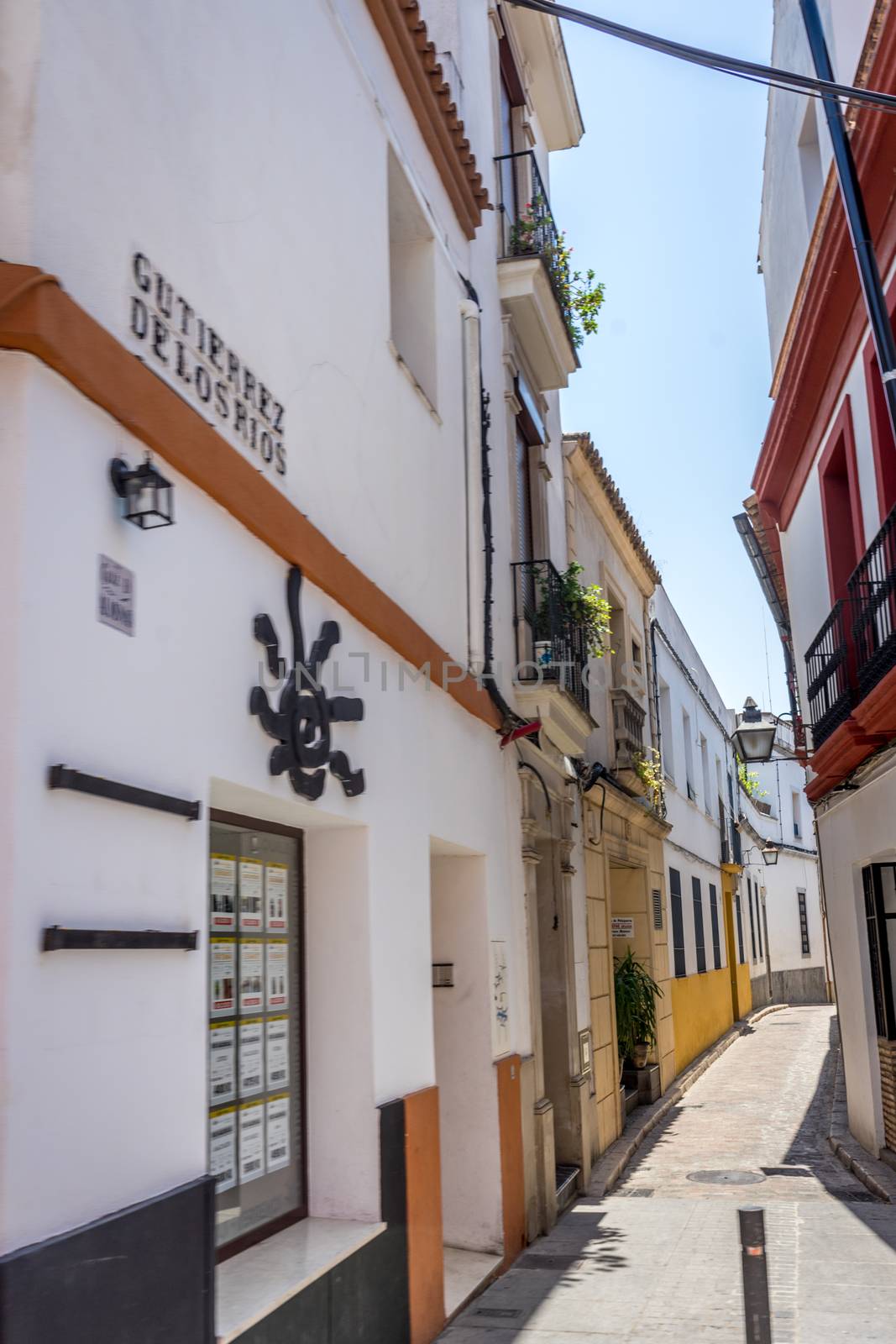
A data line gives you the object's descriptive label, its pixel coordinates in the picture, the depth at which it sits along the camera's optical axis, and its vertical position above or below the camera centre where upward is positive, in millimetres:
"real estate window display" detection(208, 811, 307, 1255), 4504 -328
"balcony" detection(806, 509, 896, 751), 8250 +2030
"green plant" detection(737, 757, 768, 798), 24828 +3036
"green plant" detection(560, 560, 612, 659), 10195 +2624
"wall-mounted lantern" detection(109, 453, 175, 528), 3418 +1231
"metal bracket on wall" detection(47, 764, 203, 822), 3039 +402
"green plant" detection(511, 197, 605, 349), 10344 +5522
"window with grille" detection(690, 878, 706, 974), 20469 +34
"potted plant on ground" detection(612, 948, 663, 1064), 13594 -794
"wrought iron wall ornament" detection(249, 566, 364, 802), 4438 +835
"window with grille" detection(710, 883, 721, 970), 22659 -30
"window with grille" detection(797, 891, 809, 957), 36766 +139
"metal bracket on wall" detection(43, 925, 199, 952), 2975 +21
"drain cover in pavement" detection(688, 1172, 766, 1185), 10078 -1986
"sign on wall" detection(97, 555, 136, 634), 3338 +931
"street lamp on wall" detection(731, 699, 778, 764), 12336 +1873
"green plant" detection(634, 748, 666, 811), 14812 +1858
